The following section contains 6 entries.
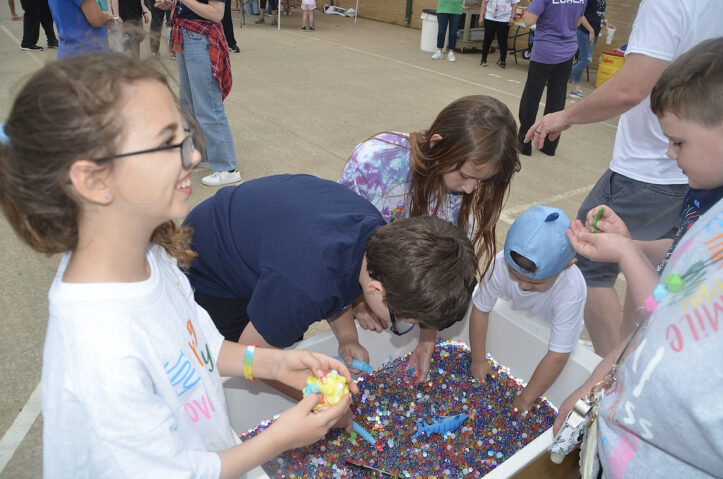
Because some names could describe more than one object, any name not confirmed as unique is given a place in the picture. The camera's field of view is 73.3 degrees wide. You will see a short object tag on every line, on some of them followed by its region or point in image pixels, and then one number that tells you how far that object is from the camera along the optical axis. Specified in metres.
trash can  8.32
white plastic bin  1.35
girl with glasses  0.73
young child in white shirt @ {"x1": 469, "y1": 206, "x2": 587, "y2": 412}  1.49
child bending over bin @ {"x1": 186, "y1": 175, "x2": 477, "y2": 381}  1.20
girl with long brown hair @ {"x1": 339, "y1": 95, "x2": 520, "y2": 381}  1.57
